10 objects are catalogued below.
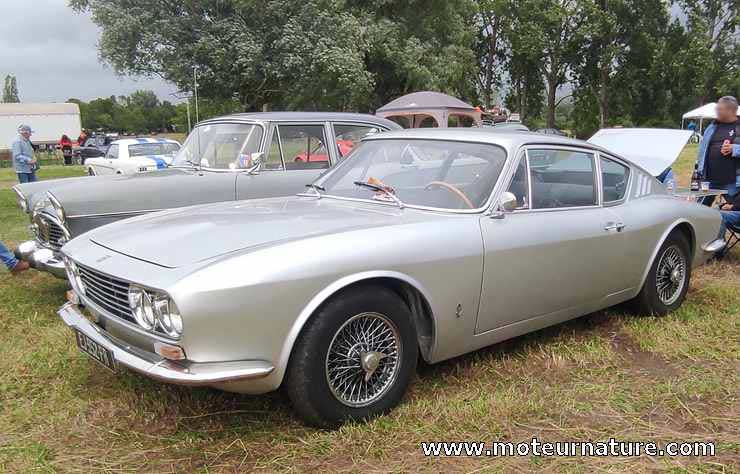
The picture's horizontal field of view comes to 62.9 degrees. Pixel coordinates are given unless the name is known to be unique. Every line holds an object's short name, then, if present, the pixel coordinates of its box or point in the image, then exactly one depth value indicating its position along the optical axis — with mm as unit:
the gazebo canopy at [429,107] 18891
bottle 6410
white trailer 35250
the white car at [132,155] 12337
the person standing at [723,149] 6430
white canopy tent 23573
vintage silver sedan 4961
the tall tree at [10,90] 97062
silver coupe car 2537
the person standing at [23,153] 11195
